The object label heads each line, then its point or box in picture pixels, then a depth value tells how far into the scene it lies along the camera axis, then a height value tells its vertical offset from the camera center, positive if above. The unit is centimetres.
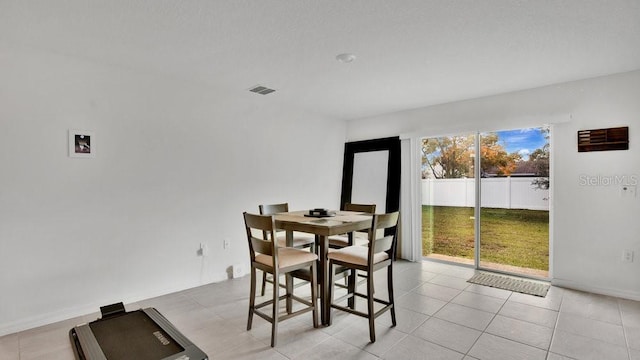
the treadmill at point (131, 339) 166 -88
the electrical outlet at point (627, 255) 336 -78
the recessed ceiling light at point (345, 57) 292 +114
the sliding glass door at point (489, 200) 409 -26
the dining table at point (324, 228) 257 -39
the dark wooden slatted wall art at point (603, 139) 339 +46
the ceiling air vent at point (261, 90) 391 +114
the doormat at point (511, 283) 362 -122
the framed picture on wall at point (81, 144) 296 +35
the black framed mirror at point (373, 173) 515 +15
